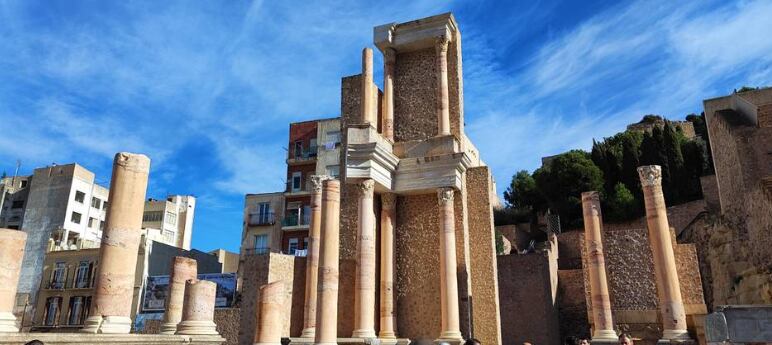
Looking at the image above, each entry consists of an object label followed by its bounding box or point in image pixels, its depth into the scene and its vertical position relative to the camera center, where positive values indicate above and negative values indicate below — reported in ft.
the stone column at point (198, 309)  37.40 +0.84
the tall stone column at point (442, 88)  54.48 +22.28
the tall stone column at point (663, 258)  46.24 +5.36
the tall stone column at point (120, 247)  30.55 +4.11
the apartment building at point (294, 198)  112.06 +25.05
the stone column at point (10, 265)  28.19 +2.85
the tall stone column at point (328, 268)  42.37 +4.05
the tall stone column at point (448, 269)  46.80 +4.34
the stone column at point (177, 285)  48.75 +3.19
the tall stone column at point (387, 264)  48.93 +5.05
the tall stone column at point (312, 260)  52.42 +5.88
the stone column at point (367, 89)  54.19 +21.94
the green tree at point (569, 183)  127.24 +31.48
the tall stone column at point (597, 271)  51.21 +4.60
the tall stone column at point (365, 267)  45.98 +4.43
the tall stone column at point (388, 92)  56.13 +22.61
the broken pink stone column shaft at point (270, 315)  42.80 +0.50
